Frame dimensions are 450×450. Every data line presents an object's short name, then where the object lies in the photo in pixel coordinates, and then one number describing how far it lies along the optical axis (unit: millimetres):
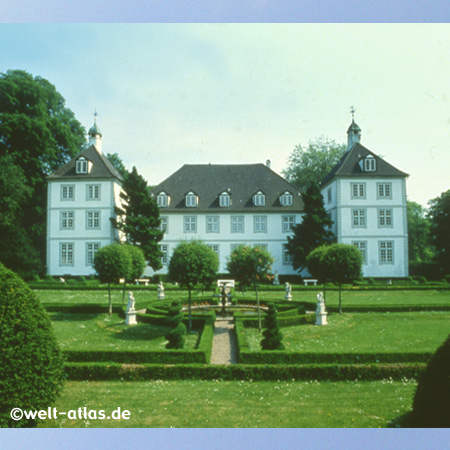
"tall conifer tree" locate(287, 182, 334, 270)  25484
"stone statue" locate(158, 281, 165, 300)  17841
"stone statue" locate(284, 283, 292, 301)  17800
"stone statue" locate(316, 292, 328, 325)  12280
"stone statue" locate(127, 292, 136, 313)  12250
